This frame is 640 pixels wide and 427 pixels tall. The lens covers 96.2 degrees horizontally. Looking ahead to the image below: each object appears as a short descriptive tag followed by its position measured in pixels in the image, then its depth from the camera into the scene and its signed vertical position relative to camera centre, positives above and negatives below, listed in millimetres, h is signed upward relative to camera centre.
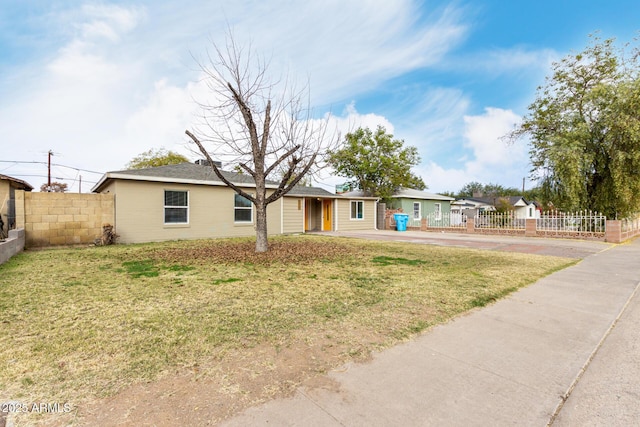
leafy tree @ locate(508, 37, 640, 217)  12875 +3802
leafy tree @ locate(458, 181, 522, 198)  59550 +5777
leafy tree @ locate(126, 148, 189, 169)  29797 +6200
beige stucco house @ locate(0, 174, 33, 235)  10484 +622
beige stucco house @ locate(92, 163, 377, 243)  10492 +445
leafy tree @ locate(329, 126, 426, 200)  24031 +4644
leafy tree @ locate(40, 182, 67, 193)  36156 +3952
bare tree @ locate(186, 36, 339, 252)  7879 +2737
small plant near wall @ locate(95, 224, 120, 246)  9916 -684
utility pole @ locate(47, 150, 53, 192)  29020 +4847
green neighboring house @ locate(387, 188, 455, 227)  22703 +875
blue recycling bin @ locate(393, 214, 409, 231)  19133 -460
